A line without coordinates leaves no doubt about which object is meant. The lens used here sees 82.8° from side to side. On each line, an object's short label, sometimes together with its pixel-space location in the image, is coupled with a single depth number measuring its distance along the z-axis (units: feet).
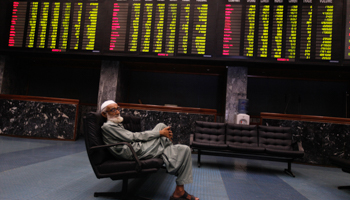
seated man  7.16
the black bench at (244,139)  12.72
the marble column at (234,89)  18.15
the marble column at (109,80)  19.52
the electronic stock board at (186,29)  16.38
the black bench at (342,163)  9.77
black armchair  6.73
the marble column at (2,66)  20.72
